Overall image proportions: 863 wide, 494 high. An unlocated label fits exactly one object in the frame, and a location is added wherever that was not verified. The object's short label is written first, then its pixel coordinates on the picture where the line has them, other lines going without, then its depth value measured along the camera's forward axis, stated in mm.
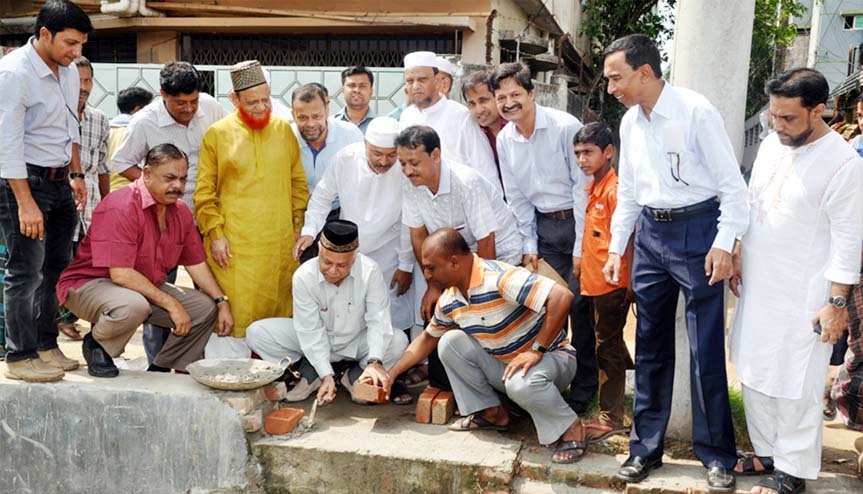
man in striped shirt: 3754
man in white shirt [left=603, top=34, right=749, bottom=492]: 3312
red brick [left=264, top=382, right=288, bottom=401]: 4254
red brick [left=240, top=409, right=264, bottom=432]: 4031
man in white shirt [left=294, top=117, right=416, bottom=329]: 4645
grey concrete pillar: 3572
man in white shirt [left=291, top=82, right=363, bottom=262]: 4836
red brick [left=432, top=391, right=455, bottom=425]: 4145
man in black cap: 4234
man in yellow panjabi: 4633
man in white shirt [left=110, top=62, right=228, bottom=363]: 4633
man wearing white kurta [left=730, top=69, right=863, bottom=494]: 3133
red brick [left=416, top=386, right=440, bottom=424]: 4168
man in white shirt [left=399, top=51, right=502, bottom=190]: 4809
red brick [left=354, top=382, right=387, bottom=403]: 4061
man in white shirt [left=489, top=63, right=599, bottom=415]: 4316
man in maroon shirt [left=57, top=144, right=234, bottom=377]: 4211
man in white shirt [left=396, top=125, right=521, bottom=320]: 4164
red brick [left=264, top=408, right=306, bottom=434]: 4094
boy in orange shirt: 3984
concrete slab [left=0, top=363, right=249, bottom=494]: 4070
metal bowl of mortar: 4039
